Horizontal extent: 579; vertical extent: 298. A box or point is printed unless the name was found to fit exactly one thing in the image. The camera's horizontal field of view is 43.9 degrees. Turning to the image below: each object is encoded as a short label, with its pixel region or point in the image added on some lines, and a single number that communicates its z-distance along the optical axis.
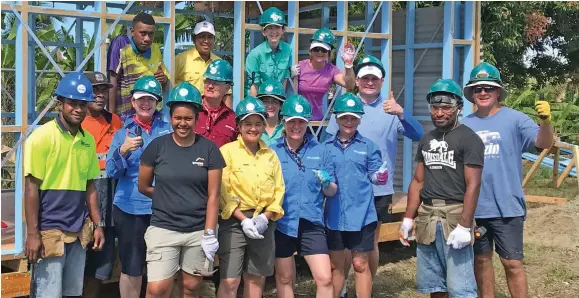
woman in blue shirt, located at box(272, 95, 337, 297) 4.84
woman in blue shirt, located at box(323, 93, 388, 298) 5.11
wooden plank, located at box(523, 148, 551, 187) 12.87
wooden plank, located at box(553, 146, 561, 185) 13.32
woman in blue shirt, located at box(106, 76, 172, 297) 4.62
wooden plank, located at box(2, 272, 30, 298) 5.09
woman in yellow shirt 4.59
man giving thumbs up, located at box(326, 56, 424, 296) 5.48
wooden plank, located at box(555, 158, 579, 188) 13.35
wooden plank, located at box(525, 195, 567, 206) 12.03
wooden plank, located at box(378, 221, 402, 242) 7.20
